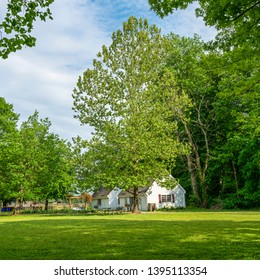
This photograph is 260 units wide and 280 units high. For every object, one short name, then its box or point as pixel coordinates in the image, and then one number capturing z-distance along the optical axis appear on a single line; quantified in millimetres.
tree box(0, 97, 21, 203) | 43125
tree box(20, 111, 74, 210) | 46312
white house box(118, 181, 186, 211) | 48062
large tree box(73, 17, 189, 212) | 33562
